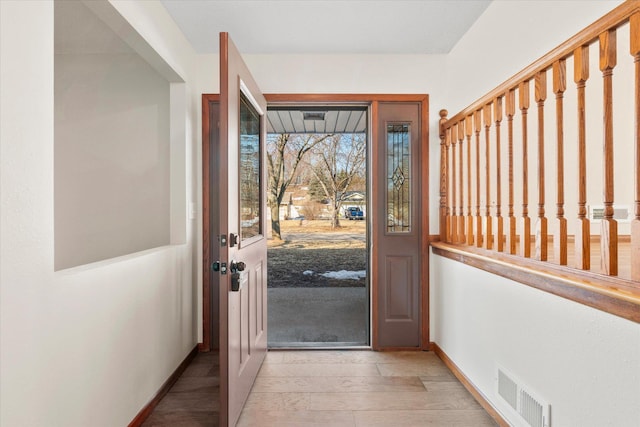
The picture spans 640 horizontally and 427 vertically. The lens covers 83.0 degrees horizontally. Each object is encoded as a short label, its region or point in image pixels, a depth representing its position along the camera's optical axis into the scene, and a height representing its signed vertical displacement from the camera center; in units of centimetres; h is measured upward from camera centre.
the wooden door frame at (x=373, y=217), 306 +13
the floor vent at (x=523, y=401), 161 -90
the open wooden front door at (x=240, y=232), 190 -9
